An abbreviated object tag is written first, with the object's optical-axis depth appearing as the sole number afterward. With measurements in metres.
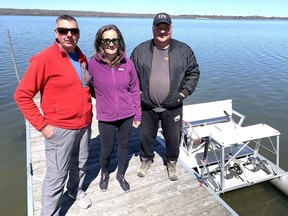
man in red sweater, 2.49
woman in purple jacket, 3.02
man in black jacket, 3.47
